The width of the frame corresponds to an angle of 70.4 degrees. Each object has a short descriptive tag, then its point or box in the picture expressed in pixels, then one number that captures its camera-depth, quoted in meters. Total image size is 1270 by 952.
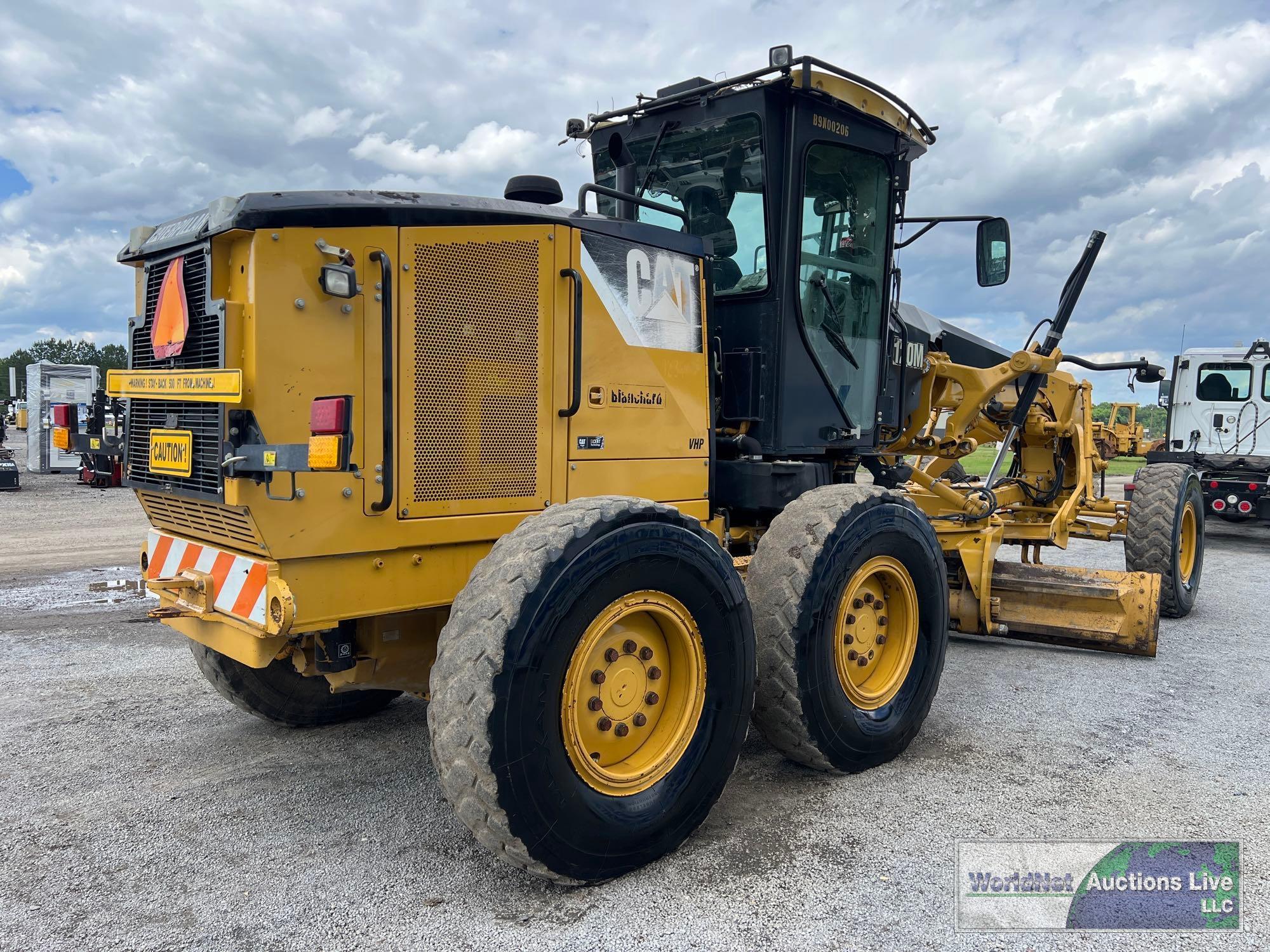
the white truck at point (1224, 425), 12.97
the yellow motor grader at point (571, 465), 2.92
